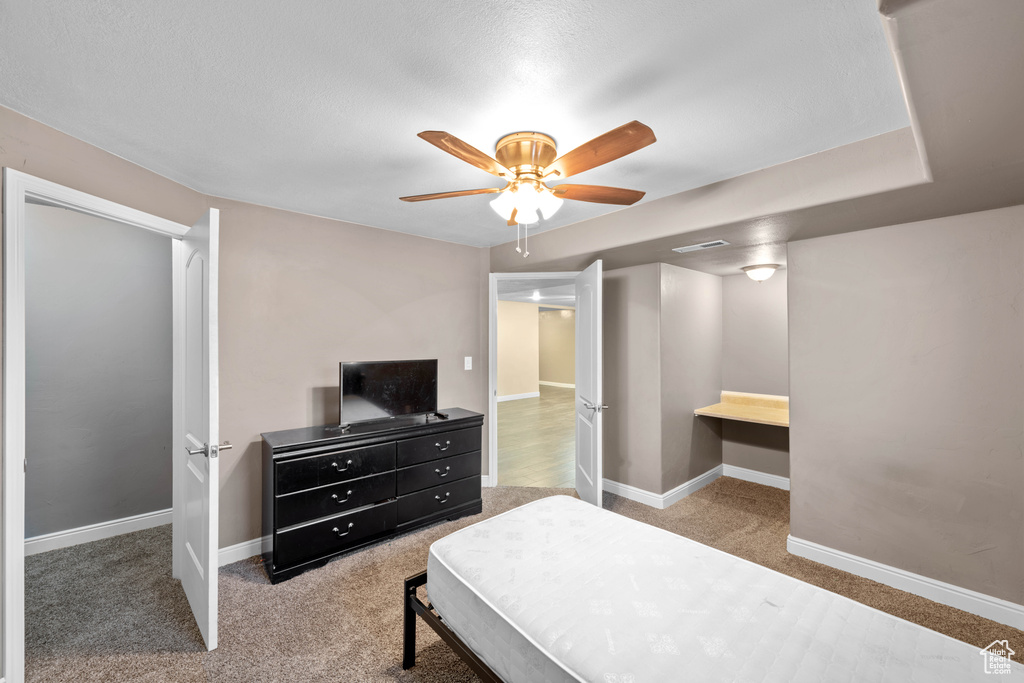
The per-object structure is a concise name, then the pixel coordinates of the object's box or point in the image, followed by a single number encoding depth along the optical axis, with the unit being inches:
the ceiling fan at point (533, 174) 66.1
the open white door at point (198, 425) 77.2
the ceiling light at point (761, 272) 147.9
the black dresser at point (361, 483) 102.7
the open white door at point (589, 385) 133.2
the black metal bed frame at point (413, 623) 63.8
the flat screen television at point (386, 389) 120.0
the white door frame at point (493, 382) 163.2
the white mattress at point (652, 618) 47.1
